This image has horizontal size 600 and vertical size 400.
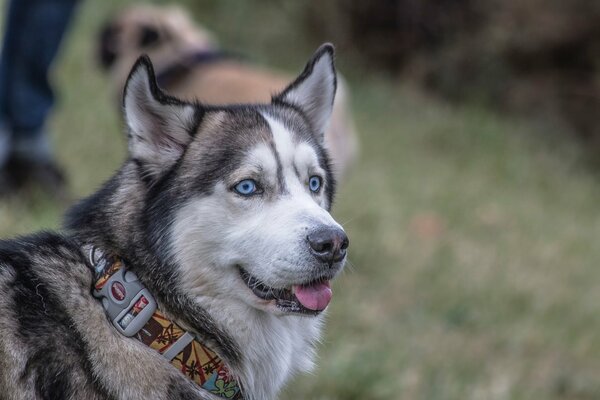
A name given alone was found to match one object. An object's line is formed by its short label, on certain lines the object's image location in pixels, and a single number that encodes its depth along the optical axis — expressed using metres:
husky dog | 5.09
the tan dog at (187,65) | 13.34
